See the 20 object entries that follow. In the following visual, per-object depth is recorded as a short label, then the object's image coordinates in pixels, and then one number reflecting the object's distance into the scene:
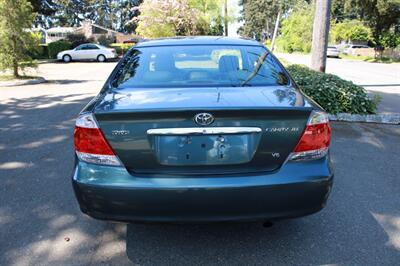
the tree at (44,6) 42.06
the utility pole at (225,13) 33.38
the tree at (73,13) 72.25
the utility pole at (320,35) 9.57
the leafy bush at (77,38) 42.03
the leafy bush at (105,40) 47.19
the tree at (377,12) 33.12
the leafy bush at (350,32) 50.33
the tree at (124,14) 82.75
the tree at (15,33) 14.18
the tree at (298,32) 48.28
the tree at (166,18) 28.33
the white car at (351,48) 46.49
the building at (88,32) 55.56
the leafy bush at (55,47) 35.92
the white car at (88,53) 32.44
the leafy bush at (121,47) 39.78
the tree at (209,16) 30.61
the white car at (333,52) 42.78
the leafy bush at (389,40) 38.59
